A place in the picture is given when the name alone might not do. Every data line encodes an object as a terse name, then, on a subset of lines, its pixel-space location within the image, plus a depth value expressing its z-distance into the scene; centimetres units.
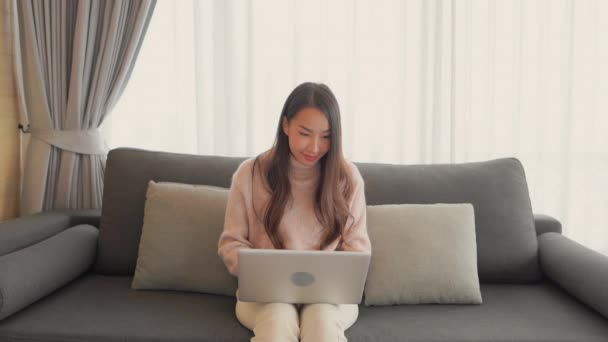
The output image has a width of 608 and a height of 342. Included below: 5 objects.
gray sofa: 167
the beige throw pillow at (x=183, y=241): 202
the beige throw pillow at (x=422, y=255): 194
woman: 177
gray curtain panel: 253
